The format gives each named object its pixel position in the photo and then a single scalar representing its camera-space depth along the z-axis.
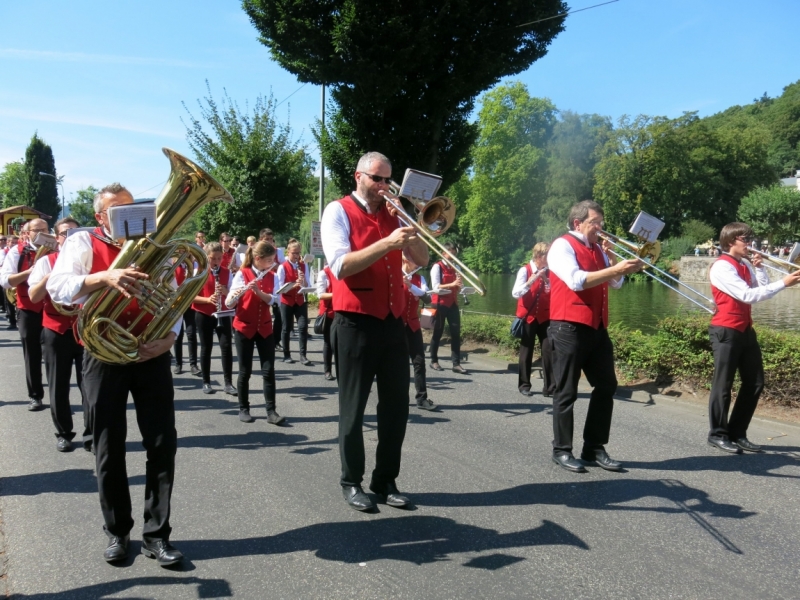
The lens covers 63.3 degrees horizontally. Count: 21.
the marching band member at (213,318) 7.84
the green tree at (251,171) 20.89
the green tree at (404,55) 12.09
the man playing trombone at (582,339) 5.04
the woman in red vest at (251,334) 6.73
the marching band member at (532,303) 8.41
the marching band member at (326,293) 7.91
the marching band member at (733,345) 5.59
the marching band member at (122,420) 3.39
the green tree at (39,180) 76.50
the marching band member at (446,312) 9.73
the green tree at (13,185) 82.00
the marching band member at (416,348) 7.32
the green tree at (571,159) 53.06
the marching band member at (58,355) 5.68
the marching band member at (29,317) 6.79
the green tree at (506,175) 54.28
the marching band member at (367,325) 3.99
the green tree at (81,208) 76.81
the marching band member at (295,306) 10.98
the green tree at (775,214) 41.25
